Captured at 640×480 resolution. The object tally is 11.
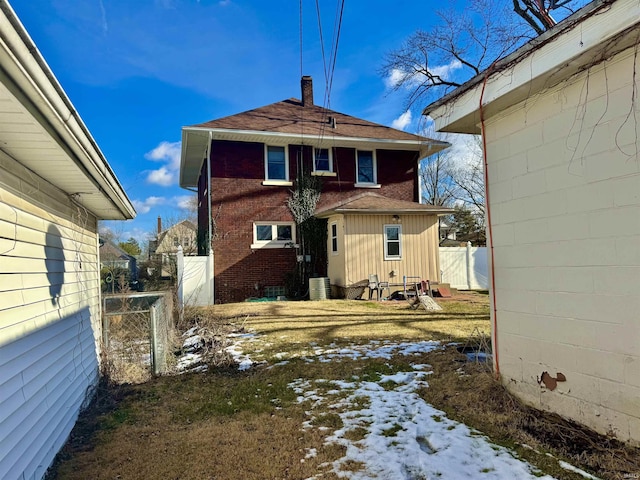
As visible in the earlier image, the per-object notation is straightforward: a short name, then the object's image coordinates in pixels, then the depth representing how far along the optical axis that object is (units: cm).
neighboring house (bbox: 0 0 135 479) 214
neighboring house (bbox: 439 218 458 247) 4109
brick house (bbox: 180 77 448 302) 1522
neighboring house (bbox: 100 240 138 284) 2079
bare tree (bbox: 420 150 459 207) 3728
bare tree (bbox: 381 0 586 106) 1426
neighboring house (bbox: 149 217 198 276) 3578
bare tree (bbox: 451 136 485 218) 3497
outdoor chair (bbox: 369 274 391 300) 1430
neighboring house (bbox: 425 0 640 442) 295
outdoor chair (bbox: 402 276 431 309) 1429
